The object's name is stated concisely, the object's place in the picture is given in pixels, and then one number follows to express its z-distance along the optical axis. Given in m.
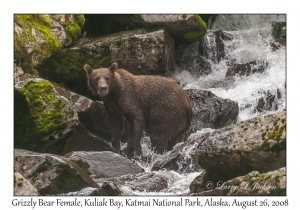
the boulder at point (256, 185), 10.23
